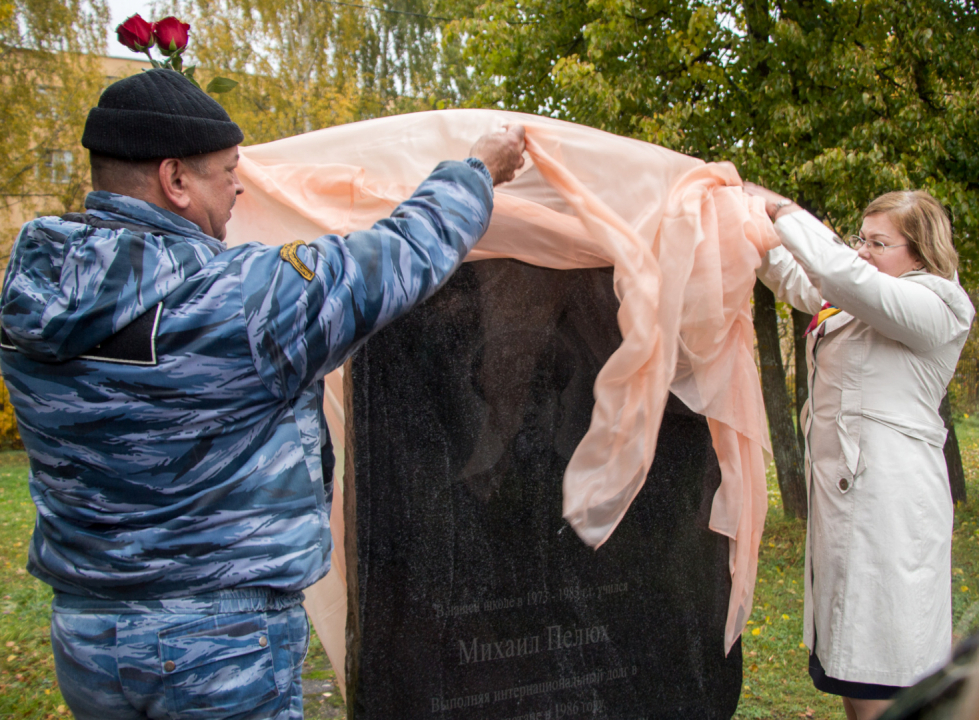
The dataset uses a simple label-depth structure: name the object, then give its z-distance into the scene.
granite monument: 2.42
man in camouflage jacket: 1.36
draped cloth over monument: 2.33
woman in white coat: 2.50
